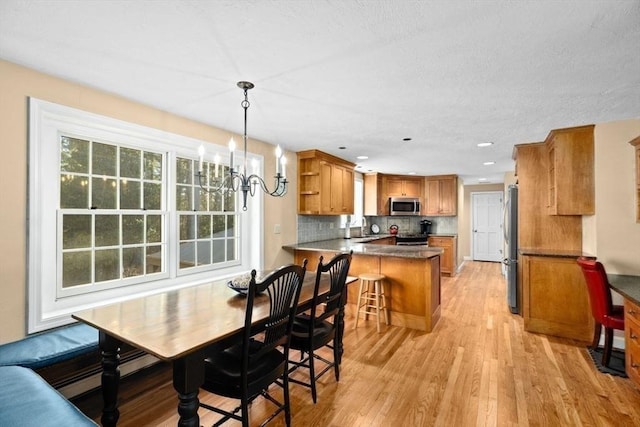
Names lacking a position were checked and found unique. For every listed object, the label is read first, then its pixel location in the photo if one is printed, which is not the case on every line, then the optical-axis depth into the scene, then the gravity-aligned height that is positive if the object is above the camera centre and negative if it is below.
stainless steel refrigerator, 4.14 -0.49
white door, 8.27 -0.31
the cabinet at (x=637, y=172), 2.74 +0.40
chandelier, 2.14 +0.31
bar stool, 3.61 -1.04
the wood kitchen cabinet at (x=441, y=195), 6.96 +0.46
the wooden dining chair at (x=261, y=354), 1.60 -0.86
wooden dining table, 1.39 -0.59
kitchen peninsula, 3.55 -0.77
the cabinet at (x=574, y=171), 3.14 +0.47
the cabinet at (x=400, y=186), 7.21 +0.68
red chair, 2.58 -0.78
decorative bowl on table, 2.13 -0.51
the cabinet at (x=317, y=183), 4.53 +0.48
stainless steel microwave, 7.07 +0.20
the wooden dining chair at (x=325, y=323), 2.18 -0.87
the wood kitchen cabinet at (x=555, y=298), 3.20 -0.92
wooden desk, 2.18 -0.83
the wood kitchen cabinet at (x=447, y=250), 6.62 -0.79
